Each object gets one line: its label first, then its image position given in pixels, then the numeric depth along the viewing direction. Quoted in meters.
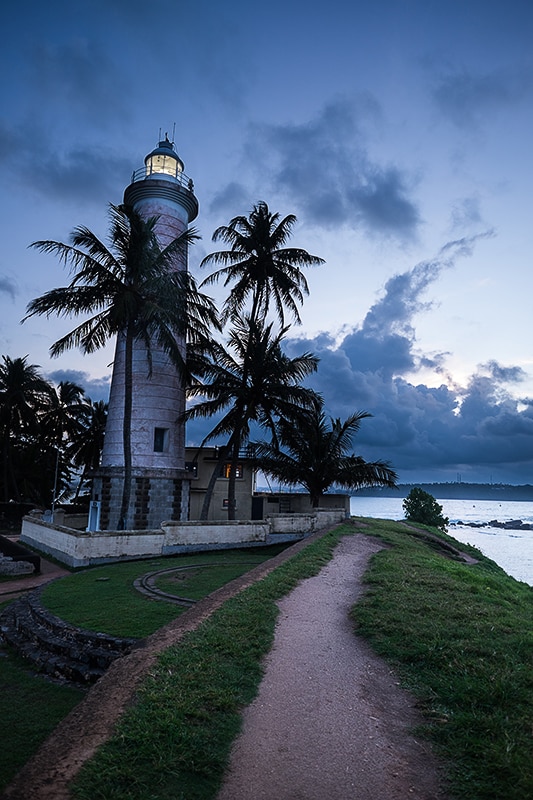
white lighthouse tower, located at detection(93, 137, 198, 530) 24.31
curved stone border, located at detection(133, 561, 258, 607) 11.12
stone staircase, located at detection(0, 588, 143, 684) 8.05
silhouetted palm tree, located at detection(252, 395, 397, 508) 28.31
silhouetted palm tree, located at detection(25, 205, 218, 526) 21.53
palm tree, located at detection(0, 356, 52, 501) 37.16
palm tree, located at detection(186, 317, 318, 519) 24.66
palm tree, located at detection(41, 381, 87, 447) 41.66
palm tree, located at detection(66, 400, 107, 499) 41.31
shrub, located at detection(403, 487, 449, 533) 40.22
